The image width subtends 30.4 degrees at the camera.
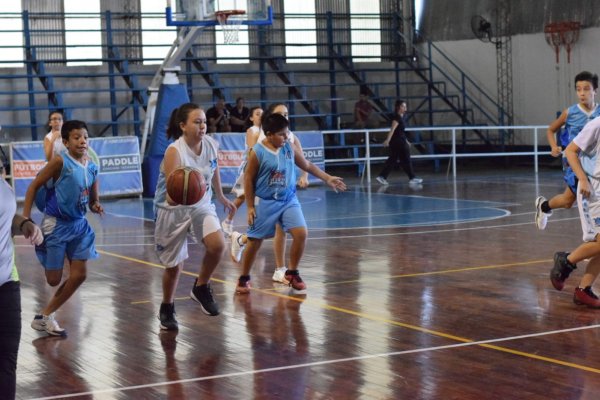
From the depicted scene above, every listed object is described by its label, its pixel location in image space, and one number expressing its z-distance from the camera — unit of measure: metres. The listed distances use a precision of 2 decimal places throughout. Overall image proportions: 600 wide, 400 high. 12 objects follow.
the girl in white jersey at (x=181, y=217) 7.84
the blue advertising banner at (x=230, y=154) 21.64
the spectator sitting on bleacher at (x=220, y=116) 23.52
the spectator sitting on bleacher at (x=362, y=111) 27.06
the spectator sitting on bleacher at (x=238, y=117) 24.08
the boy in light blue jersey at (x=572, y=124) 9.73
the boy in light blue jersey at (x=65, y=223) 7.83
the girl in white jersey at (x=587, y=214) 8.08
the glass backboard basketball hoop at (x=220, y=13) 19.25
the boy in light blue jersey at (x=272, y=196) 9.30
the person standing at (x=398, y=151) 22.59
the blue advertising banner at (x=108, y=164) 19.88
